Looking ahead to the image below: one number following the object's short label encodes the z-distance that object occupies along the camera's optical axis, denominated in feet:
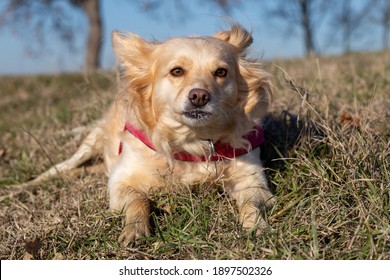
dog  9.64
